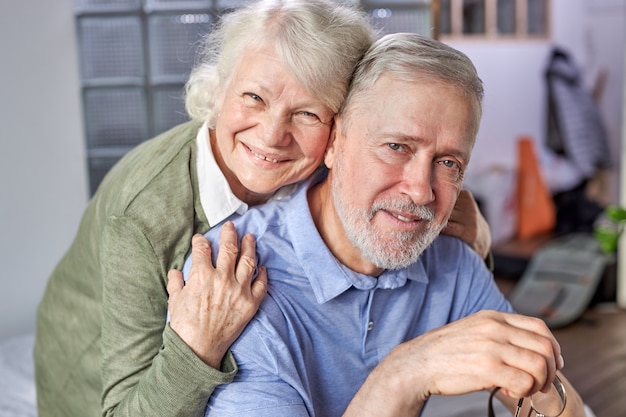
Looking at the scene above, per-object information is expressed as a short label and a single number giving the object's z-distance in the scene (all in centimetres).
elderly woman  128
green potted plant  253
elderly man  120
